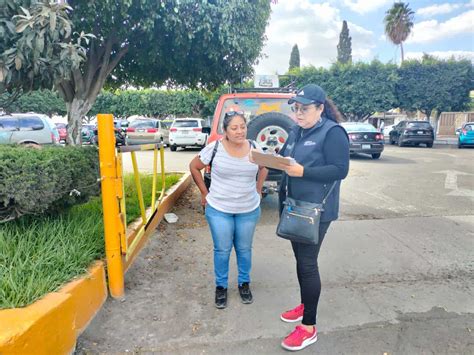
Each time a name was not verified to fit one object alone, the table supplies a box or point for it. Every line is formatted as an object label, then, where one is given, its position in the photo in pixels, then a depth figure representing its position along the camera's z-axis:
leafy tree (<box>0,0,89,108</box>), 3.04
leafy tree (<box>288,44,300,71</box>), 58.38
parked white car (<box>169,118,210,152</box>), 17.56
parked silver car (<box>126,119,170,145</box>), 18.81
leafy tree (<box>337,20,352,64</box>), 51.44
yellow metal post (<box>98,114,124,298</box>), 3.11
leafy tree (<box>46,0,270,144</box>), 4.82
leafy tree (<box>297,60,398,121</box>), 25.38
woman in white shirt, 3.07
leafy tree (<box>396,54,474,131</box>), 24.97
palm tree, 41.25
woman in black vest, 2.44
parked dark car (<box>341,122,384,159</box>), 13.94
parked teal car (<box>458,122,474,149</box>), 19.27
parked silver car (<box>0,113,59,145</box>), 11.40
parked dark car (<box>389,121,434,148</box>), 19.80
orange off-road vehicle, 5.40
